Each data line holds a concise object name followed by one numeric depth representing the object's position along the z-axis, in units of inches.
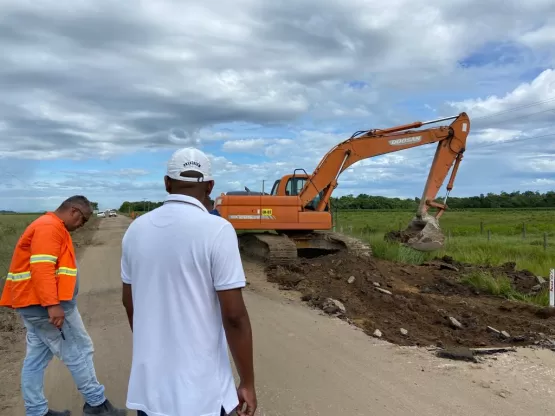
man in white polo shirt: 94.9
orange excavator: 573.0
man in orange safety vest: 165.0
